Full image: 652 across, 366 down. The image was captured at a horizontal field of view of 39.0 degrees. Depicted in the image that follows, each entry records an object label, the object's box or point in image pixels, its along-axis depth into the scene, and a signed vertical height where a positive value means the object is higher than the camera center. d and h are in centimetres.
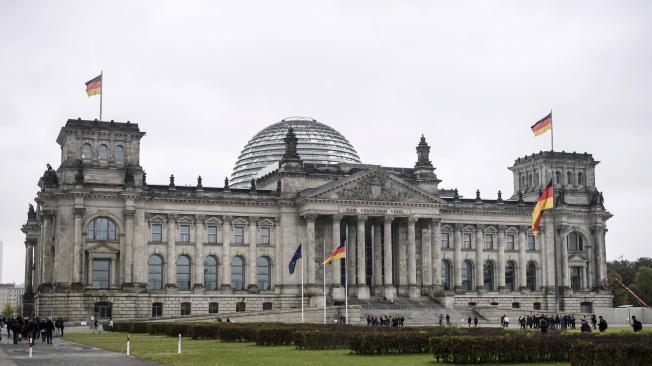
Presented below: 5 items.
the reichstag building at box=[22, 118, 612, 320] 9706 +540
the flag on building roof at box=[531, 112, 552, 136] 10856 +1854
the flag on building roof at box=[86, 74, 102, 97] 9750 +2096
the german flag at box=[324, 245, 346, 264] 8531 +283
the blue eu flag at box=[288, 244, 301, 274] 8757 +238
